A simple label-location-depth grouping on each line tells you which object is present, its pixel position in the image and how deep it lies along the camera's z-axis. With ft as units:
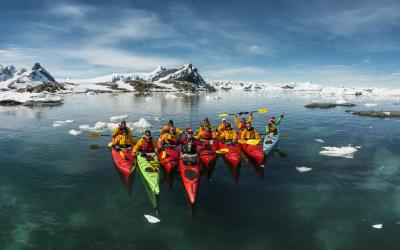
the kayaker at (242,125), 72.56
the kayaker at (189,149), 49.60
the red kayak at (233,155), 58.49
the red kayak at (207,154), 57.62
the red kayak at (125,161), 52.06
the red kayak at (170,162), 52.90
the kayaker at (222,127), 72.90
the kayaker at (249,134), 69.87
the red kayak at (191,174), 41.24
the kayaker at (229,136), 68.49
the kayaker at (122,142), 59.93
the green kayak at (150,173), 42.52
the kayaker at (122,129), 61.57
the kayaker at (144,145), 55.31
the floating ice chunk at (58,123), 109.28
